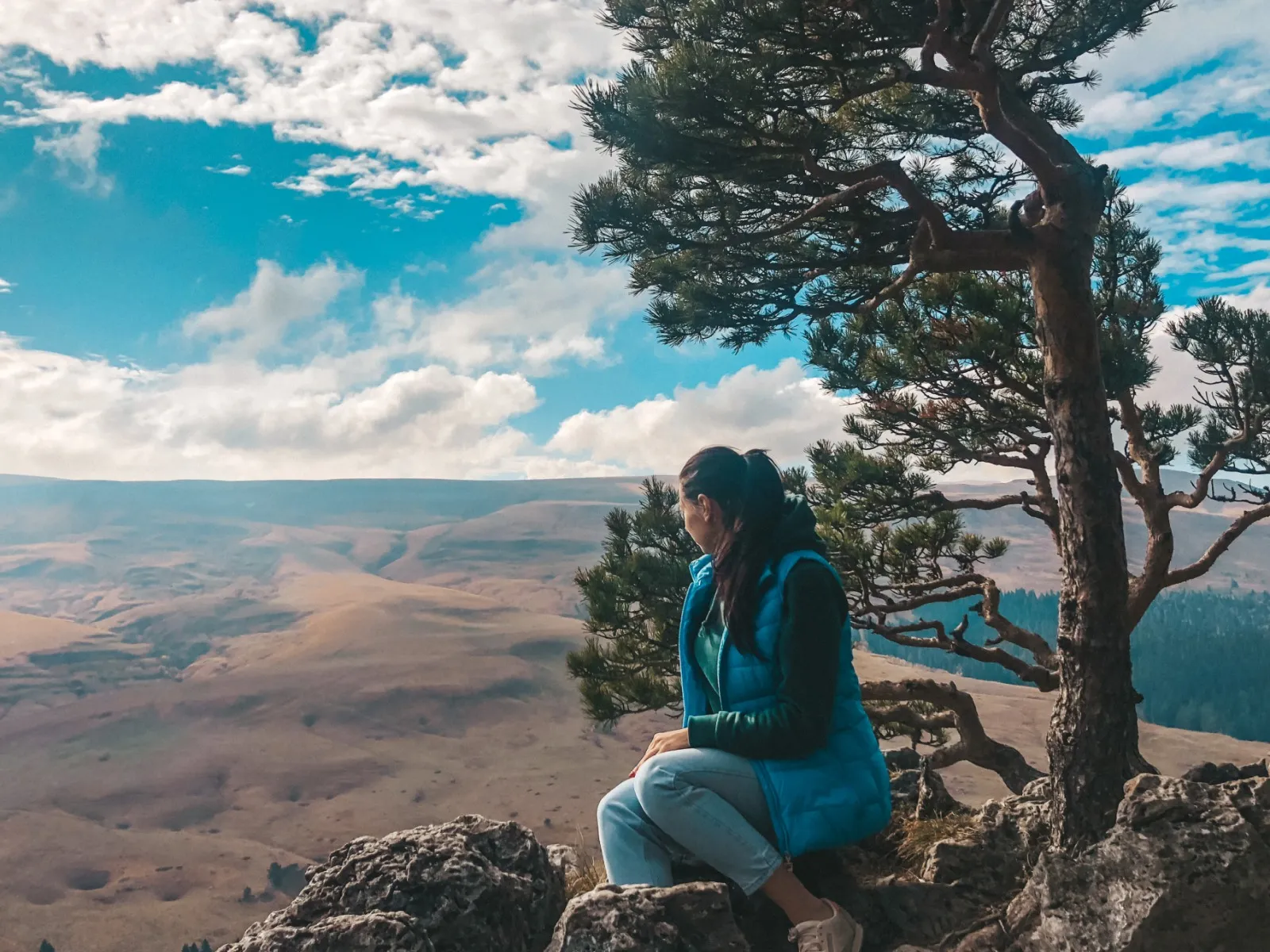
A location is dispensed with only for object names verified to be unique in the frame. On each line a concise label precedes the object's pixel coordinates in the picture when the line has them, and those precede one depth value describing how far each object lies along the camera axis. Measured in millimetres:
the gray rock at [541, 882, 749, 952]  3049
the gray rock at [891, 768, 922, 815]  5242
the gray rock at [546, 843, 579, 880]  5438
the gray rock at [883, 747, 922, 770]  6566
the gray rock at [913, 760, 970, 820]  5098
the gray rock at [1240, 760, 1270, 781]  4070
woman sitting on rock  3207
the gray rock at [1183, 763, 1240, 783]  4215
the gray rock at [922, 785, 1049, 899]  4133
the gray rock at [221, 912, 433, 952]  3355
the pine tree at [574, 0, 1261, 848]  5078
